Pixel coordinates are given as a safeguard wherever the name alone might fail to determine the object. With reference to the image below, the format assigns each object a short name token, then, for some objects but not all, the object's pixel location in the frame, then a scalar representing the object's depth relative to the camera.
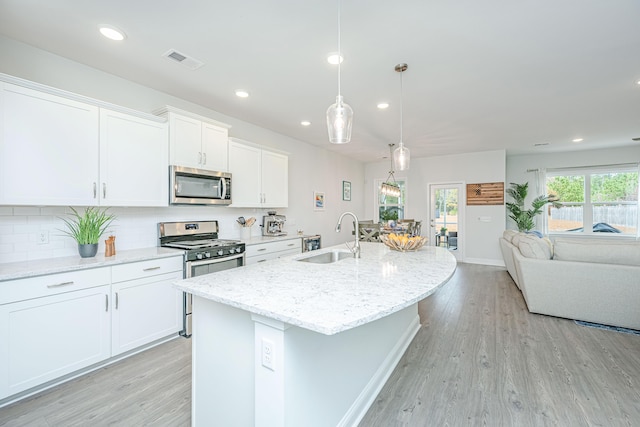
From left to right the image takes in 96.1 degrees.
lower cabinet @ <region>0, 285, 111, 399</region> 1.87
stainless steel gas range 2.90
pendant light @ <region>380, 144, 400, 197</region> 4.65
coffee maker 4.50
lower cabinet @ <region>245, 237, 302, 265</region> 3.63
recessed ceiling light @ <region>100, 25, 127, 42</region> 2.12
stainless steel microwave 3.01
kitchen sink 2.67
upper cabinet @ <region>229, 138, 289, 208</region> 3.81
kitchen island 1.18
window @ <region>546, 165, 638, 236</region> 6.34
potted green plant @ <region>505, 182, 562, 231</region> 6.84
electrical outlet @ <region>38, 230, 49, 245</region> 2.39
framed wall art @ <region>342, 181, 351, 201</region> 7.02
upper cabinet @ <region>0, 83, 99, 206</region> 2.04
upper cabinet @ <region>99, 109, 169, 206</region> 2.54
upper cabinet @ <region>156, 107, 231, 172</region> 3.03
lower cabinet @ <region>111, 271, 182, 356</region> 2.40
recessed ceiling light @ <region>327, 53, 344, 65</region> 2.48
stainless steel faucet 2.47
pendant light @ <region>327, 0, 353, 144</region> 1.94
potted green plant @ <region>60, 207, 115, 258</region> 2.43
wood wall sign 6.42
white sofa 3.05
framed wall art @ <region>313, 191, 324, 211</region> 5.88
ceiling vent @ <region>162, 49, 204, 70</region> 2.46
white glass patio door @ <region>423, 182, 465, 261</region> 6.93
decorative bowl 2.71
